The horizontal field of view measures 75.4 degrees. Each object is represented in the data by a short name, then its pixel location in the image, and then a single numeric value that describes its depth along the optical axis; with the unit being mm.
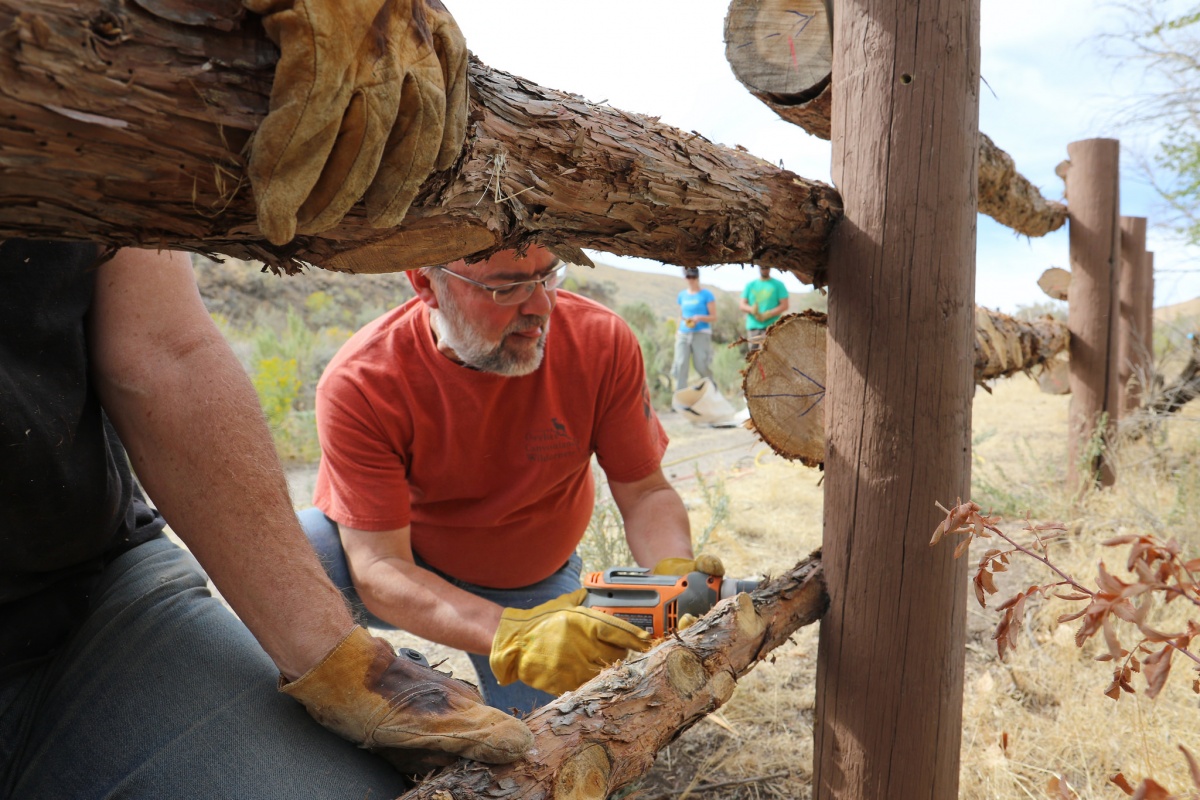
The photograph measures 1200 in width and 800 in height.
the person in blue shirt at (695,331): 9836
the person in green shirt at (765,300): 8867
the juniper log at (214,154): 596
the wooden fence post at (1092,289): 4004
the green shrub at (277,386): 7172
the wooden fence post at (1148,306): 5300
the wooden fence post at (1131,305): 5172
